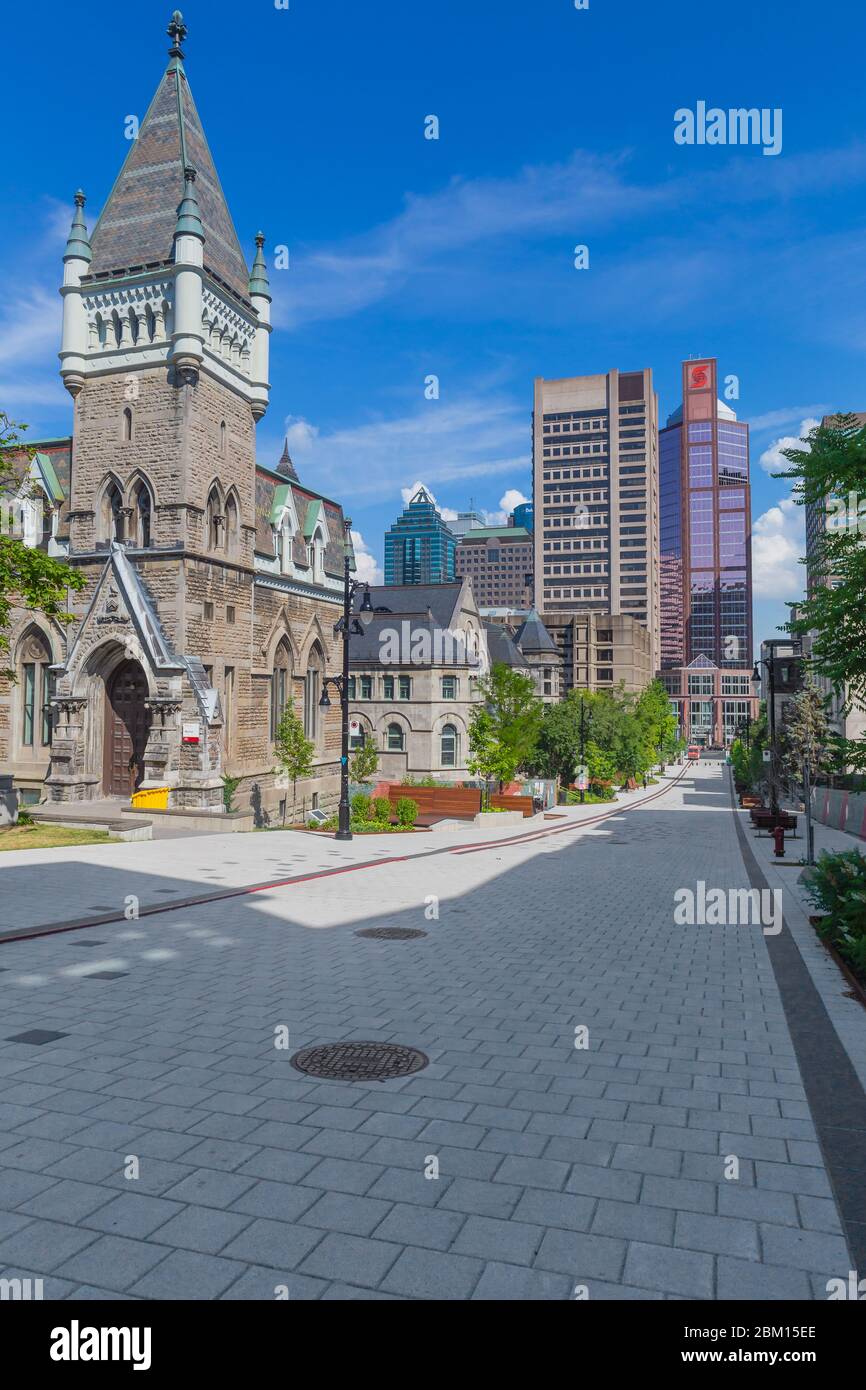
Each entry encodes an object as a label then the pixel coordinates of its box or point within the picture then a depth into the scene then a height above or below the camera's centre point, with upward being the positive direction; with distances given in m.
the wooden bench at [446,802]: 38.66 -4.12
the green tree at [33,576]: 21.48 +3.54
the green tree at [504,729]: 40.88 -0.78
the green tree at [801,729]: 49.75 -0.96
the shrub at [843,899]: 10.10 -2.56
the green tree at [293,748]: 35.59 -1.53
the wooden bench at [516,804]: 40.75 -4.41
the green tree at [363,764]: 39.28 -2.43
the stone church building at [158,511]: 30.42 +7.69
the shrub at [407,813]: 31.86 -3.77
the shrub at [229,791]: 31.39 -2.93
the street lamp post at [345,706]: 24.77 +0.18
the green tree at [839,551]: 9.43 +1.97
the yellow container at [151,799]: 28.47 -2.94
